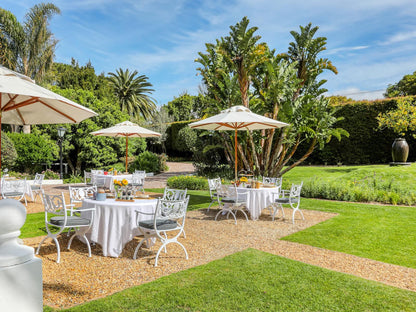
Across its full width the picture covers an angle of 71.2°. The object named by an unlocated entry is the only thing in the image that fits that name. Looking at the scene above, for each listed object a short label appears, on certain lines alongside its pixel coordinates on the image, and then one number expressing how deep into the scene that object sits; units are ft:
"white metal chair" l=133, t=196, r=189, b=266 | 15.91
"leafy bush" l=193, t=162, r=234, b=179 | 52.29
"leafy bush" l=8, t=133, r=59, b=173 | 53.16
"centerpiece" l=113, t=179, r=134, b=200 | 18.22
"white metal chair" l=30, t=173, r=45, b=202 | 33.20
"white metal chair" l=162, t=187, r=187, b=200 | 21.25
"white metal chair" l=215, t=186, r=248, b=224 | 25.42
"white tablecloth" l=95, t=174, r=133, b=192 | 37.46
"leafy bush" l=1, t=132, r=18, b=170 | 48.04
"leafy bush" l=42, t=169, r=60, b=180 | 54.53
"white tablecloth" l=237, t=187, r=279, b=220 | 26.17
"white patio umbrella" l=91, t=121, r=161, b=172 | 37.09
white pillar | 3.37
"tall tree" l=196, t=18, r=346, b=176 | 38.50
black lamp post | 51.13
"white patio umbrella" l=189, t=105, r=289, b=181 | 25.90
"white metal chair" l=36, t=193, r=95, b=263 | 16.17
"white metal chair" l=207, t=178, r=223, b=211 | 27.12
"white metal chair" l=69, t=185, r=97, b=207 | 20.86
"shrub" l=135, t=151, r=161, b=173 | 68.59
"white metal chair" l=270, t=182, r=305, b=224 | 25.47
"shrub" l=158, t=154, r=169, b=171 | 72.95
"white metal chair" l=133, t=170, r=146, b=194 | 40.20
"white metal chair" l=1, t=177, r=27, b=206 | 29.08
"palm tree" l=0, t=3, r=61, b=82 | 65.21
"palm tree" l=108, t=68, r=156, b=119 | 102.89
